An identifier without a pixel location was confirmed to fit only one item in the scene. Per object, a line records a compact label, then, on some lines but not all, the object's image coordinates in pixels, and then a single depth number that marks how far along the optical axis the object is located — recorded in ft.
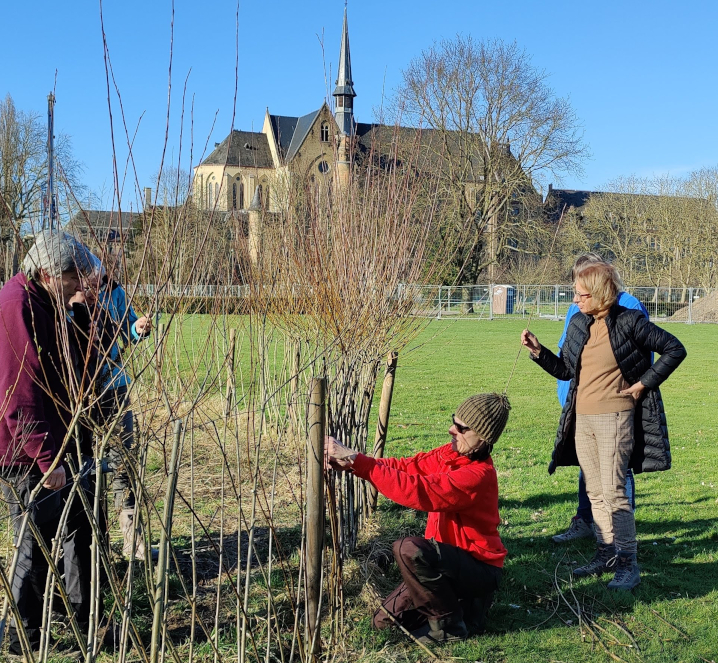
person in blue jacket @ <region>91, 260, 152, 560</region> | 6.00
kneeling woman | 8.80
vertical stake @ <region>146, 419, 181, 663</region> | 5.58
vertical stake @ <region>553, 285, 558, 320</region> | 89.93
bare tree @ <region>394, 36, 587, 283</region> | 85.87
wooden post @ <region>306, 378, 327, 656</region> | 7.51
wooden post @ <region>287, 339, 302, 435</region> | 16.89
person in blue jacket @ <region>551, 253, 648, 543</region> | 13.34
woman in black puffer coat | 11.16
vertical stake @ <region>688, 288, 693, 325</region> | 85.68
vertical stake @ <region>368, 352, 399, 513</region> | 13.53
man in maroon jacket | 7.61
